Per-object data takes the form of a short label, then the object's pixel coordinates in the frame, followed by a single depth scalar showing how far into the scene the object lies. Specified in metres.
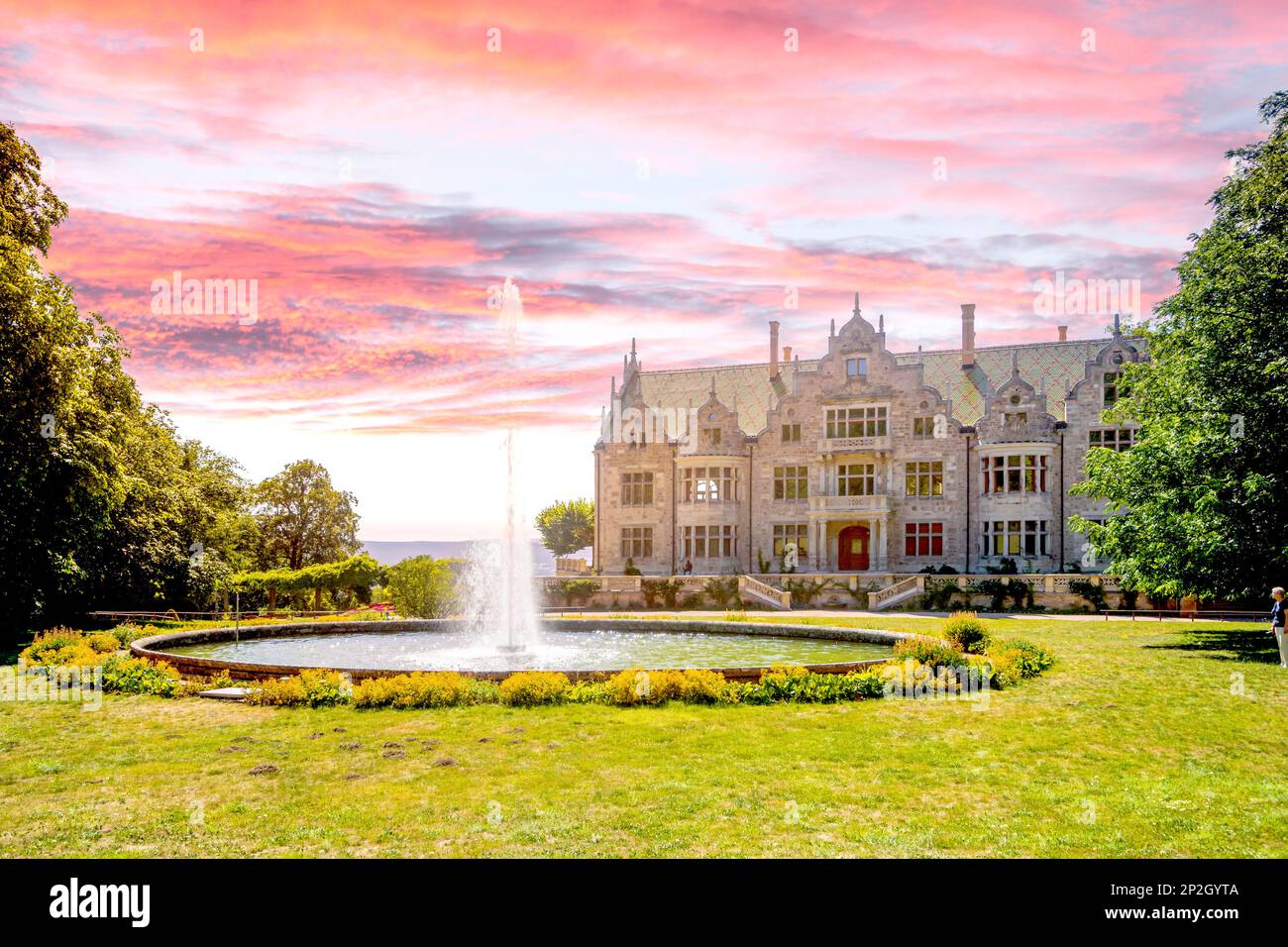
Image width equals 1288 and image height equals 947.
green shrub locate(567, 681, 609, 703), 16.36
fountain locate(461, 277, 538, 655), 26.47
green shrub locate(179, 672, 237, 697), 17.42
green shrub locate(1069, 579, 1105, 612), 39.94
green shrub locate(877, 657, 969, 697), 17.47
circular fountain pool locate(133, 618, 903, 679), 21.05
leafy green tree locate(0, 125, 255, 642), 23.47
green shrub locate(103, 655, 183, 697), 17.53
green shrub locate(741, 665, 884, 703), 16.53
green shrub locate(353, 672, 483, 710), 15.88
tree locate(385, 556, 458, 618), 37.31
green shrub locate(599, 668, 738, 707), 16.22
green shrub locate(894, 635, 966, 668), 19.42
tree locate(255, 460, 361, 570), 71.88
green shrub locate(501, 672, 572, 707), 16.12
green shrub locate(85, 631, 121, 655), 21.45
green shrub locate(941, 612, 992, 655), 21.70
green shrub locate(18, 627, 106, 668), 19.67
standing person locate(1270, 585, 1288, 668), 21.23
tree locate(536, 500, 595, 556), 102.38
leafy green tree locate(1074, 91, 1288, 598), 23.34
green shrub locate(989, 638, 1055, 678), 20.05
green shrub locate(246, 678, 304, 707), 16.06
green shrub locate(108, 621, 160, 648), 23.48
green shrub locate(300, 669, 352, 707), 16.14
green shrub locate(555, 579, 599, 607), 46.88
